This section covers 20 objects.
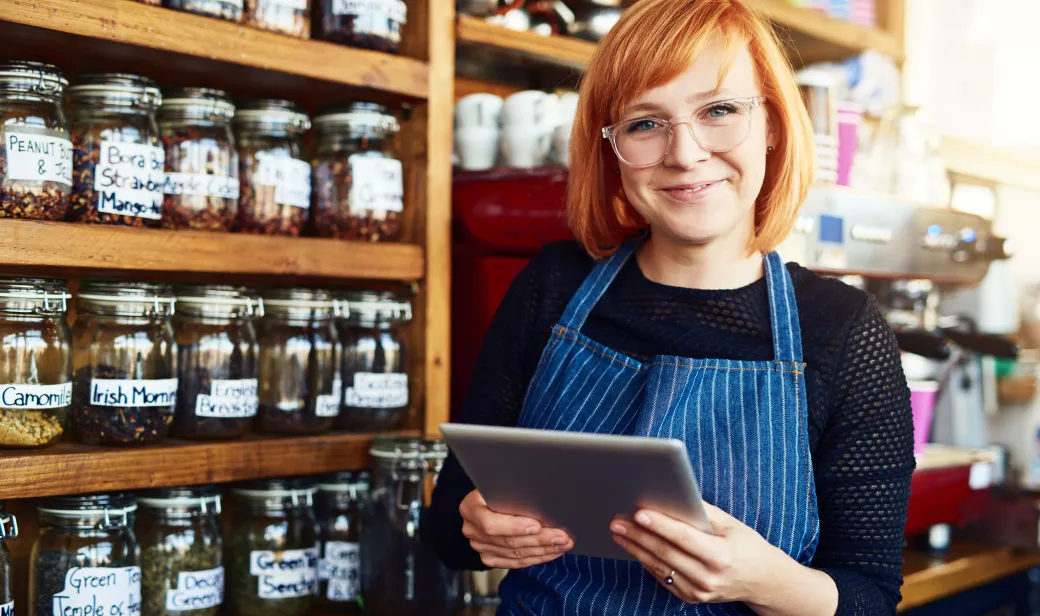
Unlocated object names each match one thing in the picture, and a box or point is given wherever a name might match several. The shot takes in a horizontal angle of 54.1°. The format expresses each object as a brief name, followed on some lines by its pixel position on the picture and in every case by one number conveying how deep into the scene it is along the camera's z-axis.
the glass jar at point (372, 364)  1.51
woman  1.11
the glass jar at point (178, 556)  1.32
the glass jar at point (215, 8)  1.32
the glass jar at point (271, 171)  1.43
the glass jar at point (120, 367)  1.27
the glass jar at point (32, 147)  1.19
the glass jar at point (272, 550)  1.40
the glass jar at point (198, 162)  1.36
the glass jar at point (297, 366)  1.45
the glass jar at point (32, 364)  1.20
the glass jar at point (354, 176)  1.50
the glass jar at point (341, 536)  1.49
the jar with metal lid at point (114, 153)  1.27
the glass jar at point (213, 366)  1.35
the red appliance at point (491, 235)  1.59
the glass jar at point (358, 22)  1.48
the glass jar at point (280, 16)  1.40
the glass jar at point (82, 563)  1.23
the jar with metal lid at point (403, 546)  1.44
